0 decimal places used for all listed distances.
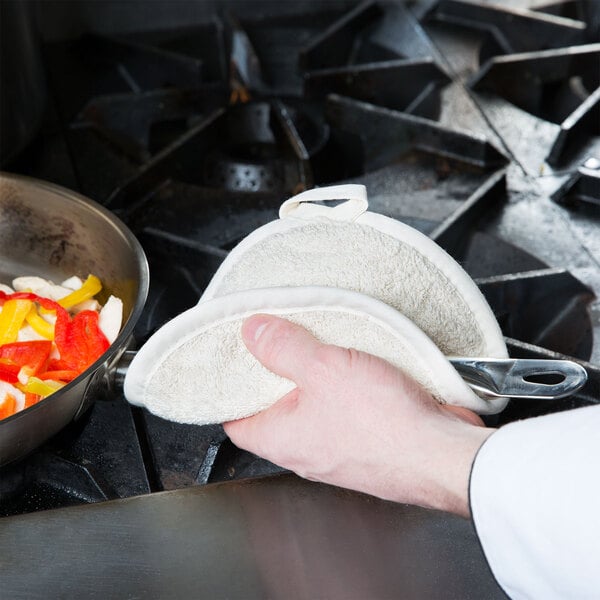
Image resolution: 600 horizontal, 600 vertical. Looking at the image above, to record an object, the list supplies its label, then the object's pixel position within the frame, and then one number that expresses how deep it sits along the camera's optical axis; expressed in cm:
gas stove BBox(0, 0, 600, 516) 68
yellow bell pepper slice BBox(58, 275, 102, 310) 78
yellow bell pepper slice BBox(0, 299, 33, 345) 72
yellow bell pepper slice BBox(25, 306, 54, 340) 73
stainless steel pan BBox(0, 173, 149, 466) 74
